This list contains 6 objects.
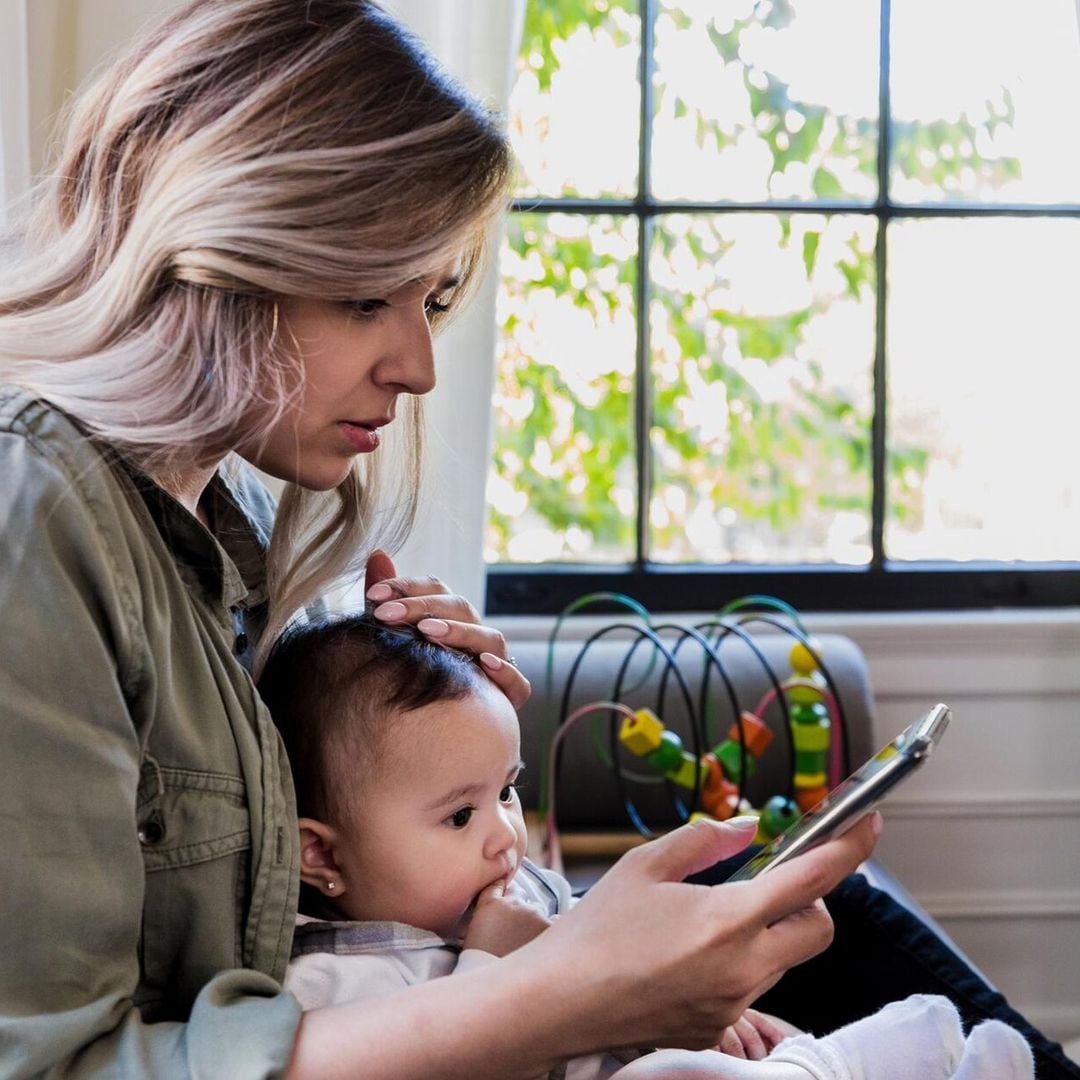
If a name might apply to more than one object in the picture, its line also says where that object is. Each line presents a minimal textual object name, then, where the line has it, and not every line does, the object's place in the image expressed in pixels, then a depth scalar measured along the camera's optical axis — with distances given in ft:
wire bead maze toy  5.86
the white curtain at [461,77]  5.30
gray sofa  6.55
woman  2.67
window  7.58
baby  3.37
